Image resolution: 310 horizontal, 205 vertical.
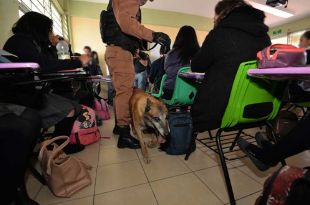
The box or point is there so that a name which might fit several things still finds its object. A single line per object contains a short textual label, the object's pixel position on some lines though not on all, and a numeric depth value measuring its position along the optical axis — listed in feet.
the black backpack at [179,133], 5.45
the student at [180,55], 7.12
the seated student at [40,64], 3.61
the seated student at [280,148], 2.62
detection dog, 5.46
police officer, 5.47
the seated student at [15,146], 2.51
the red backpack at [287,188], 1.86
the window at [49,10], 8.71
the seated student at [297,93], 4.31
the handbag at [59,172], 3.74
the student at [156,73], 9.53
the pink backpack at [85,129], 6.07
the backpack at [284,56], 2.44
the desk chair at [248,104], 3.13
